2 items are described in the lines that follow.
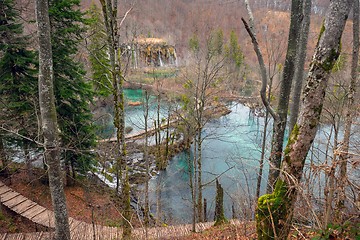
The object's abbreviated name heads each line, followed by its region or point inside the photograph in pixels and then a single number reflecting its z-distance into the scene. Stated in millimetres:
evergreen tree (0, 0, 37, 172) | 8531
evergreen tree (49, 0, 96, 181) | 9031
